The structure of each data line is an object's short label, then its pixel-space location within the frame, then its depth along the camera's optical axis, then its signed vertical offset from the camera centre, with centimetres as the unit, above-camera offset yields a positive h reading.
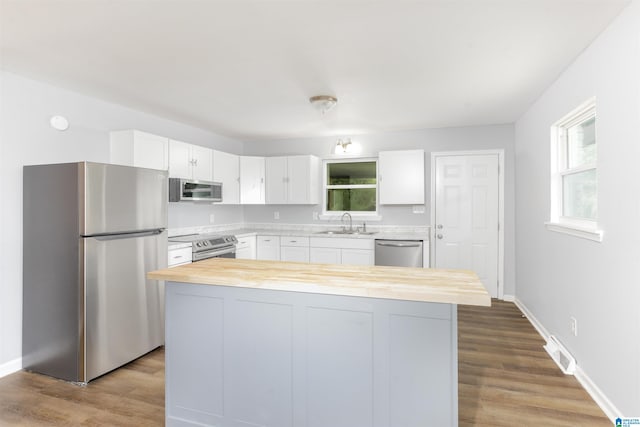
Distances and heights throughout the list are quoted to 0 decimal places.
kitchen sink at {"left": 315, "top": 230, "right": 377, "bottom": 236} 515 -29
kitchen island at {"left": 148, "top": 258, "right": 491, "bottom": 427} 167 -68
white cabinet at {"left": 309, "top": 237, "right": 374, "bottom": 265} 487 -52
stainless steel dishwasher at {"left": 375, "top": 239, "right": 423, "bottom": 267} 467 -53
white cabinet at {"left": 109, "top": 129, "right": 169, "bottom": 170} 363 +66
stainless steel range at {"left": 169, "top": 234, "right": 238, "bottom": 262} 402 -38
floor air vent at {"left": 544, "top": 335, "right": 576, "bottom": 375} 274 -116
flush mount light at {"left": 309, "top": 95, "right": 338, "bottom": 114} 345 +108
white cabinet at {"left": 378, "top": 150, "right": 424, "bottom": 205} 509 +51
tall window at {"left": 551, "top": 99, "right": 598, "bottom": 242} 267 +34
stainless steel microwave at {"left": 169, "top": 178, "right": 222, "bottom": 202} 403 +27
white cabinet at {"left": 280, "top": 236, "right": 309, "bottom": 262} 516 -52
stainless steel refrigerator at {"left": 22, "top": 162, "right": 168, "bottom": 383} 269 -43
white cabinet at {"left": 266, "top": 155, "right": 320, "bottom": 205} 547 +51
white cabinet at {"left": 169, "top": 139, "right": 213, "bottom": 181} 413 +63
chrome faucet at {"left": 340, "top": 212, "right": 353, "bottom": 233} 556 -13
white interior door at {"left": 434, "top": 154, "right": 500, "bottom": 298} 493 -2
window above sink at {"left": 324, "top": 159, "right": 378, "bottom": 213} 557 +42
